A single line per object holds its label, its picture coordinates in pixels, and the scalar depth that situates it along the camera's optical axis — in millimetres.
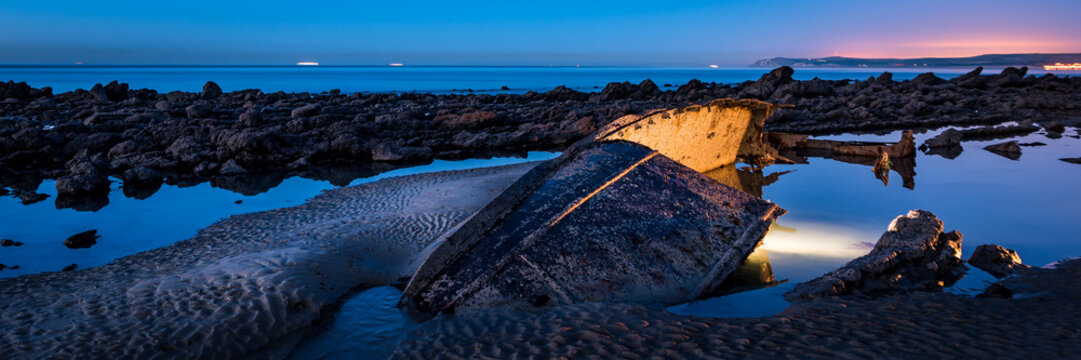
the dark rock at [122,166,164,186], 10016
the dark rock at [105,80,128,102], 26797
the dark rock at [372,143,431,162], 12320
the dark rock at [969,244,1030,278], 5059
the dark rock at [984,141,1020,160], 12781
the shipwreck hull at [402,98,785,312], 4250
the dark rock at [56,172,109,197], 8969
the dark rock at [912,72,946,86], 33056
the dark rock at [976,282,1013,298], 4477
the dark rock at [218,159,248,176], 10969
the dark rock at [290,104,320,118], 18156
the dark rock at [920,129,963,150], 13711
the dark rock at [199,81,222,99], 28641
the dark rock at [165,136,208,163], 11408
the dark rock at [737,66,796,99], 30109
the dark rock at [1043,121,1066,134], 16358
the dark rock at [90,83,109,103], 25447
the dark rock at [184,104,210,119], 18344
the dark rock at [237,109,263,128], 16097
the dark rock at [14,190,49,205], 8758
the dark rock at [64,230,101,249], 6566
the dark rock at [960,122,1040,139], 15766
